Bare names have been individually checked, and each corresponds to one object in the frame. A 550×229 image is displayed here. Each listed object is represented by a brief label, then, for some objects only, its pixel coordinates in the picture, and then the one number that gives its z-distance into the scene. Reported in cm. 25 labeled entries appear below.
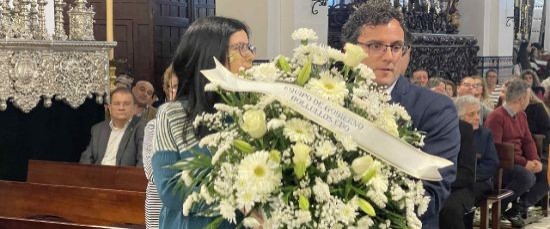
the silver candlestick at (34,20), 594
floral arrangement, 201
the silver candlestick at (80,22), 637
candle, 665
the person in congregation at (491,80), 1200
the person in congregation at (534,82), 1128
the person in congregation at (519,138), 787
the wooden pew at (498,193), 680
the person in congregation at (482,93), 898
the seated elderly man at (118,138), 653
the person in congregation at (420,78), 950
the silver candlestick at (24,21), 585
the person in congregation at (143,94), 841
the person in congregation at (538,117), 875
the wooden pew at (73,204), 444
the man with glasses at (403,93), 257
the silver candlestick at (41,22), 598
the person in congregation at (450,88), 908
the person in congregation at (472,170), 589
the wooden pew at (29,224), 396
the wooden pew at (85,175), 534
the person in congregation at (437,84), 850
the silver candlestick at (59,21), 616
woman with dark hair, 230
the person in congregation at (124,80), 917
